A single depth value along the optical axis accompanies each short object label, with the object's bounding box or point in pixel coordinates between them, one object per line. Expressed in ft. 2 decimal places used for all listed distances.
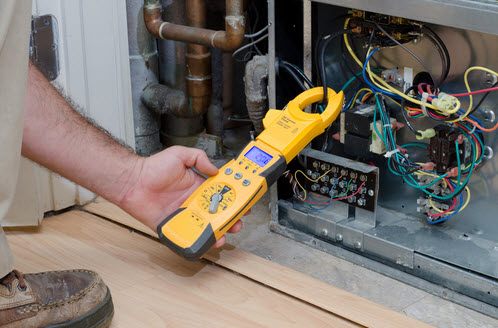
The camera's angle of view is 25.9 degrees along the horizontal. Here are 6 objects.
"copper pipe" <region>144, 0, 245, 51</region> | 4.46
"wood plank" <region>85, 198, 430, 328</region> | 3.72
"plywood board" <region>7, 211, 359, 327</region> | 3.75
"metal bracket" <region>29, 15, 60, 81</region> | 4.23
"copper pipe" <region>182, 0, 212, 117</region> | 4.75
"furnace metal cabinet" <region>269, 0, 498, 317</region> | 3.78
